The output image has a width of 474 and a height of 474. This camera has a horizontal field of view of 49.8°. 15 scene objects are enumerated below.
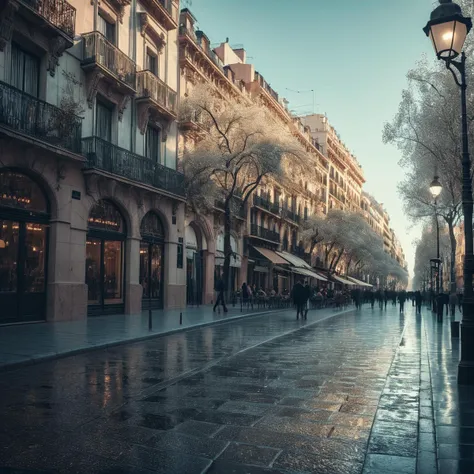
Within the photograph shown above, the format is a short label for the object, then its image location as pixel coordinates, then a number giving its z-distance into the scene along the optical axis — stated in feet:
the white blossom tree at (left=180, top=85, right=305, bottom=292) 78.89
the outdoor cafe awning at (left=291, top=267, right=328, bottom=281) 125.24
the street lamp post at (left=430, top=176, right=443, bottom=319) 61.33
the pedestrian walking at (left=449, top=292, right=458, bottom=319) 74.37
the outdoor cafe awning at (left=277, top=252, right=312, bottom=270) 123.03
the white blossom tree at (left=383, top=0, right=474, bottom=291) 71.46
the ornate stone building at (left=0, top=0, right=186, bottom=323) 48.83
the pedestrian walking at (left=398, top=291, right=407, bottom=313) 107.13
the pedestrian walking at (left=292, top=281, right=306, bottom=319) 73.05
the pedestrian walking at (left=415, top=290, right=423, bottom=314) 108.17
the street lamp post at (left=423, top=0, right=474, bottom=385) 24.07
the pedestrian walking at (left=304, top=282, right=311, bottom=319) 73.70
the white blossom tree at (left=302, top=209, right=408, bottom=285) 167.32
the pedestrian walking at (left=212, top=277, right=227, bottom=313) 73.46
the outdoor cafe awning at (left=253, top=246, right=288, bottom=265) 116.67
